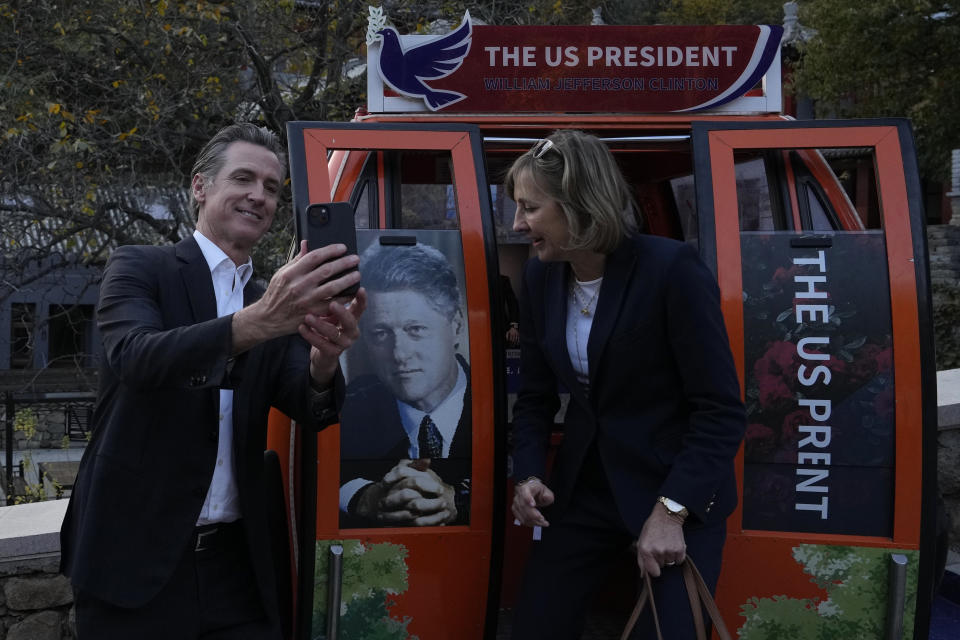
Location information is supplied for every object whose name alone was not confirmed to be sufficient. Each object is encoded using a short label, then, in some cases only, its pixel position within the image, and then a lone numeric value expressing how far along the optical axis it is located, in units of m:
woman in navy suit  2.46
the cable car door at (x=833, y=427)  3.08
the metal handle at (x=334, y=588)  3.06
